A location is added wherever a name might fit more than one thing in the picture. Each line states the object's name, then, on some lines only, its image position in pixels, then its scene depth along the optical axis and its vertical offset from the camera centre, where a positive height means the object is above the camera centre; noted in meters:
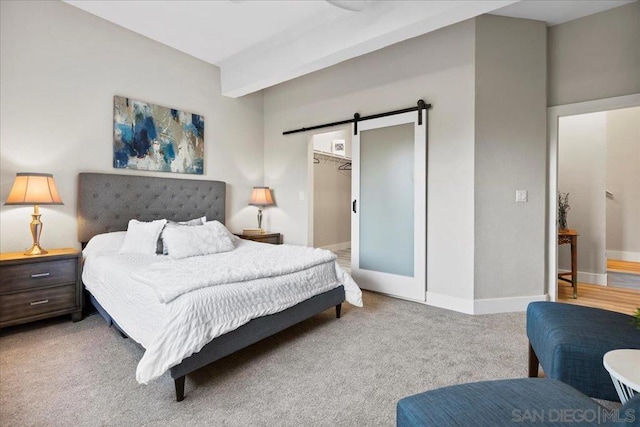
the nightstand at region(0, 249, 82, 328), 2.43 -0.64
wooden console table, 3.56 -0.42
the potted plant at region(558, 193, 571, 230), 3.97 -0.06
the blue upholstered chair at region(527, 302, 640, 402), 1.32 -0.59
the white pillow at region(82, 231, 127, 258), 2.88 -0.33
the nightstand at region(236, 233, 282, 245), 4.19 -0.38
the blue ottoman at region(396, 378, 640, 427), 0.91 -0.62
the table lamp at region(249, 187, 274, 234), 4.43 +0.19
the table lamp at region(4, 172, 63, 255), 2.49 +0.13
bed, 1.72 -0.49
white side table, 0.94 -0.52
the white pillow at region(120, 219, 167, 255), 2.90 -0.27
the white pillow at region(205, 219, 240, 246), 3.34 -0.23
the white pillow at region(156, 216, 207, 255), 2.99 -0.28
